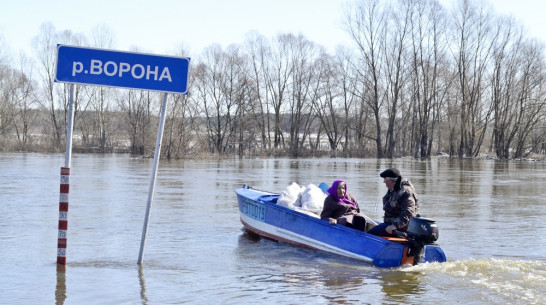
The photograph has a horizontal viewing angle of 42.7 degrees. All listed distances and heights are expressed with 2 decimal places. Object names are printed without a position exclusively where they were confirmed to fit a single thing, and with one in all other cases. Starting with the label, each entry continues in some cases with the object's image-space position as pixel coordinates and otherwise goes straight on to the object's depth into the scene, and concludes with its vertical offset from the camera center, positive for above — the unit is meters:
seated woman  10.96 -0.85
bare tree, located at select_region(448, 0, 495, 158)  64.62 +7.14
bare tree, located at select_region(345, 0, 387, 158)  65.12 +7.69
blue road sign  8.59 +1.06
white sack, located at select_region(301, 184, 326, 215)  12.13 -0.77
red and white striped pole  8.70 -0.65
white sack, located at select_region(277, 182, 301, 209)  12.30 -0.76
